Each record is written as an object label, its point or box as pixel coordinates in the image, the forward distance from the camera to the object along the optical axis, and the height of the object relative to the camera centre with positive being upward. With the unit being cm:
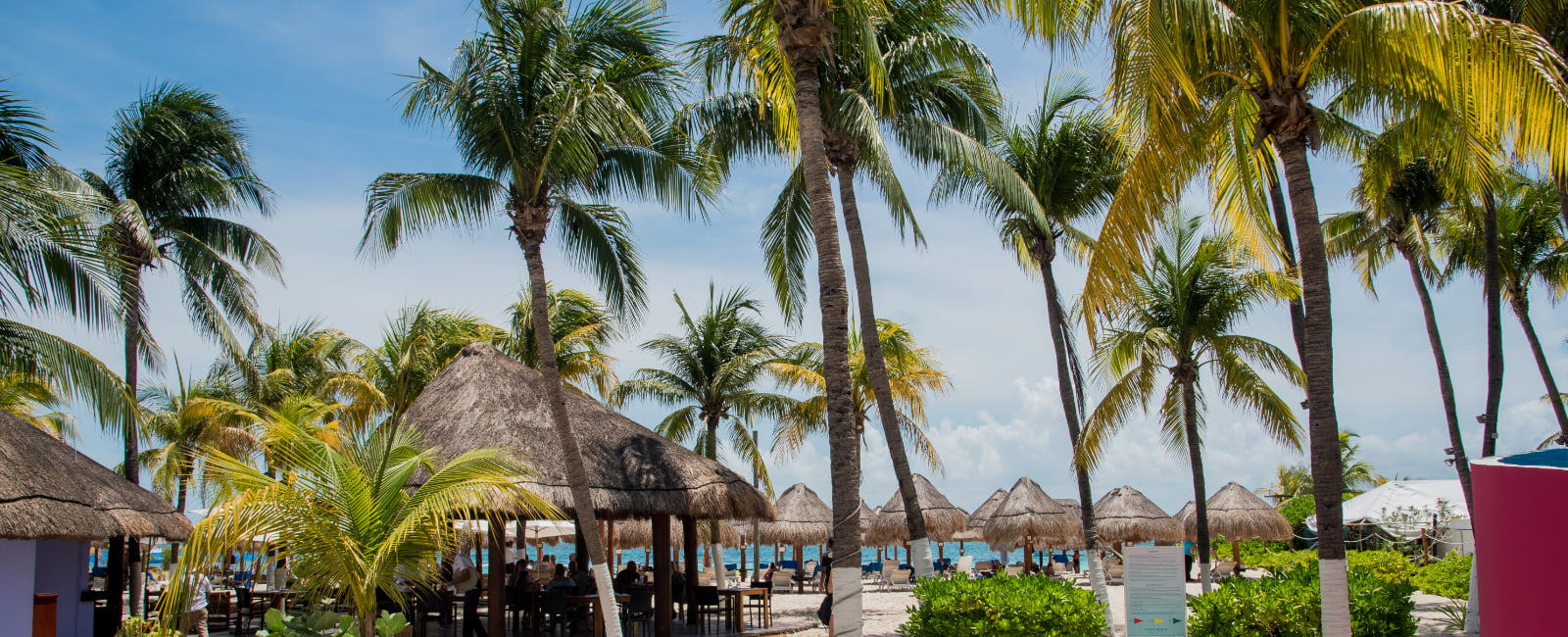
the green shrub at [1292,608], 950 -146
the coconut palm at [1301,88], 708 +270
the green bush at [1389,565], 1942 -219
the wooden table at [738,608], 1525 -217
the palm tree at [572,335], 2170 +260
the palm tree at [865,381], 2134 +150
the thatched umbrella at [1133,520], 3027 -199
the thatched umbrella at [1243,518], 3097 -204
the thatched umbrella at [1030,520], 2862 -180
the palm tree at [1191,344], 1653 +162
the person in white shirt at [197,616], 1368 -190
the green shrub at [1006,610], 950 -139
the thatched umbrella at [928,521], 2956 -182
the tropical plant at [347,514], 862 -38
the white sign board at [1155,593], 1078 -143
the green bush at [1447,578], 1700 -227
